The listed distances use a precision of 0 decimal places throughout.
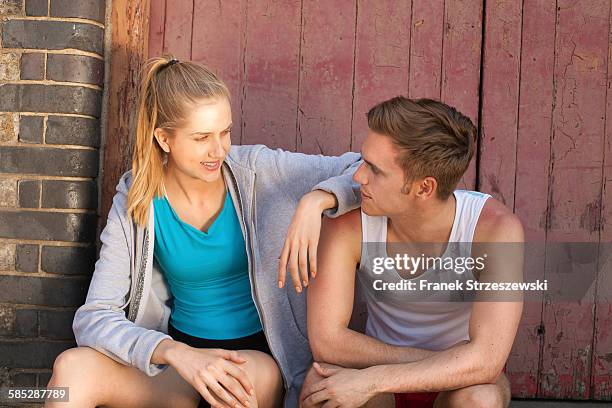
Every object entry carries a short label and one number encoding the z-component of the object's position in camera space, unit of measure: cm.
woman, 252
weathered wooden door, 323
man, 240
